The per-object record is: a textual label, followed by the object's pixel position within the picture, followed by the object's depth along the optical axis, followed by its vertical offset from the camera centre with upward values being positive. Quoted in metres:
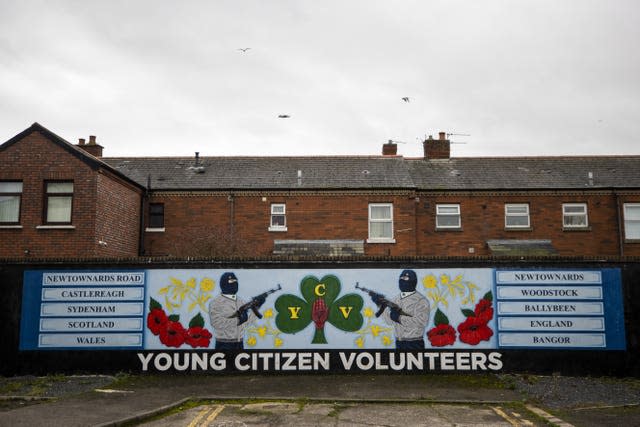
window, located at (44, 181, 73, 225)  19.86 +2.74
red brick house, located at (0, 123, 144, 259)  19.50 +2.87
